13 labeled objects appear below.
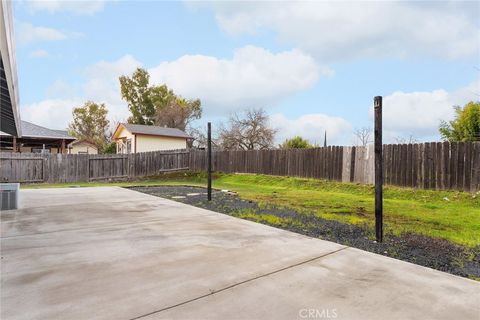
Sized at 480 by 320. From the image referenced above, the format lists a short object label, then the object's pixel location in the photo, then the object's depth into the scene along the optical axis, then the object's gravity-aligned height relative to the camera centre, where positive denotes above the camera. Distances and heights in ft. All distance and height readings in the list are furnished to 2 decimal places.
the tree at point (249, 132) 88.69 +7.62
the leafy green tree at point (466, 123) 36.00 +4.37
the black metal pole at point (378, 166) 13.06 -0.32
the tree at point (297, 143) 66.39 +3.39
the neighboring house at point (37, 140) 64.08 +3.82
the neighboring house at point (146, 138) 77.82 +5.21
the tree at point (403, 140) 59.44 +3.76
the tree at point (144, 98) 124.47 +24.50
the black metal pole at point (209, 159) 24.87 -0.10
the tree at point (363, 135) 74.10 +5.86
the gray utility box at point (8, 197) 20.29 -2.69
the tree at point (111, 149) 95.89 +2.65
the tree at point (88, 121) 131.34 +15.67
